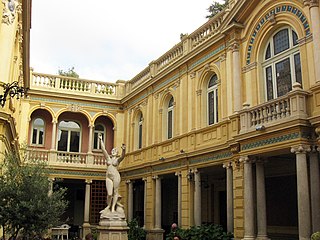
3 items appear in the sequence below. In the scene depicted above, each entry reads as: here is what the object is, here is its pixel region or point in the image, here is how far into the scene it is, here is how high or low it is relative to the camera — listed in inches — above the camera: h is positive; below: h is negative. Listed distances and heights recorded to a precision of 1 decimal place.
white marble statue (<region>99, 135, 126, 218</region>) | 567.7 +29.0
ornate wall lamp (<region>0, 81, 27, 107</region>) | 361.1 +103.0
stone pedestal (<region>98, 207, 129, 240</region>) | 541.6 -20.6
